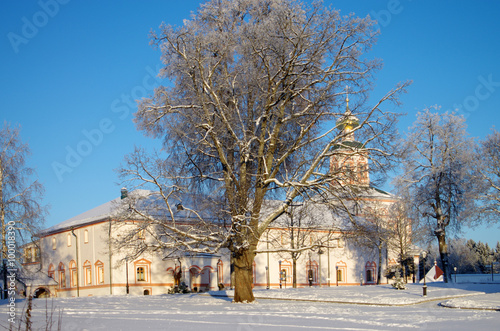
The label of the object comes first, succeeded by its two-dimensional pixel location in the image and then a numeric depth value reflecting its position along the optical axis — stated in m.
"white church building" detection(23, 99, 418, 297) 48.25
